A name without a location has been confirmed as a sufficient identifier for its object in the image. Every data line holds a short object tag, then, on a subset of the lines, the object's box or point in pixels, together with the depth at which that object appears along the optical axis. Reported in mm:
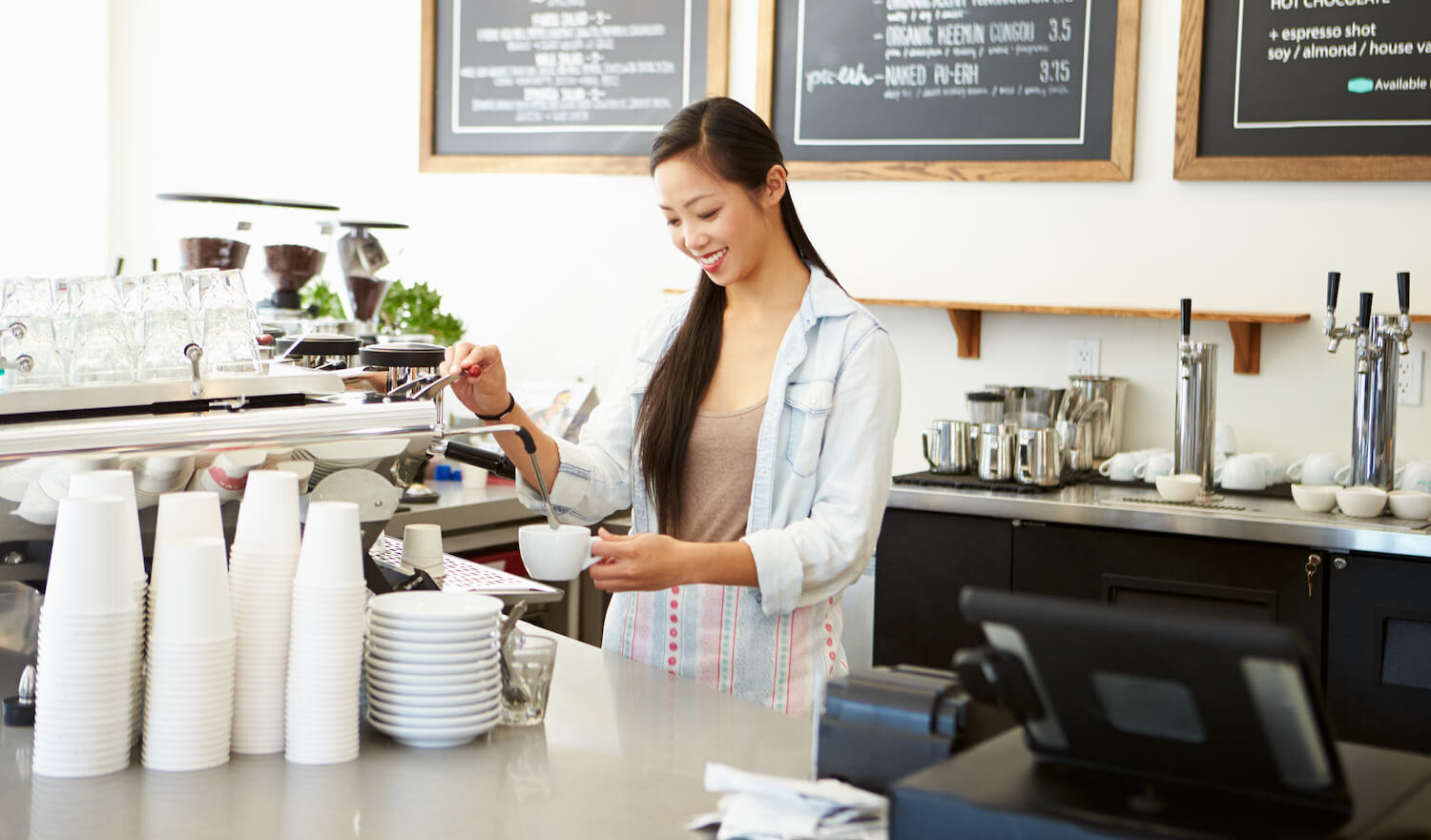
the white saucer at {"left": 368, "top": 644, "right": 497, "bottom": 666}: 1512
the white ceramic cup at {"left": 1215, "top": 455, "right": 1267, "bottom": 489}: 3059
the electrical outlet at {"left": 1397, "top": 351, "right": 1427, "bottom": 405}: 3082
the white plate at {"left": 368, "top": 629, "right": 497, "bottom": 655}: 1506
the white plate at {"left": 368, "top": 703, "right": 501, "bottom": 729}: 1520
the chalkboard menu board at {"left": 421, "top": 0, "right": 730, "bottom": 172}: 3891
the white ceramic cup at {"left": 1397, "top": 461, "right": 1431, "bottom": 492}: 2867
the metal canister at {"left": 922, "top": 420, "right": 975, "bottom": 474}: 3219
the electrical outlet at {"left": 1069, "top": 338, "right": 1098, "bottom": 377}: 3395
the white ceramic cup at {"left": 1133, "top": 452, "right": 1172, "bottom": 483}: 3080
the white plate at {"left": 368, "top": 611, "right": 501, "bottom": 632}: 1500
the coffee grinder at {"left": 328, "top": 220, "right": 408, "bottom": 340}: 3826
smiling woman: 1904
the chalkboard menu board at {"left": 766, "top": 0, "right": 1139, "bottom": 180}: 3340
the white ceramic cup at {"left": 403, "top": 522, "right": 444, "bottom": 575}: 1957
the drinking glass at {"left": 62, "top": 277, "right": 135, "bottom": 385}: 1679
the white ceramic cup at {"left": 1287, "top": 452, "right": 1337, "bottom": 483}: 3031
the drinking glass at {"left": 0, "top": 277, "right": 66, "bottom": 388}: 1638
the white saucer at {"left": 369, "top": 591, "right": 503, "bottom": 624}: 1502
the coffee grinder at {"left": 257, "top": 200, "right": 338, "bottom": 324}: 3807
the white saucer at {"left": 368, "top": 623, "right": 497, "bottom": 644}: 1502
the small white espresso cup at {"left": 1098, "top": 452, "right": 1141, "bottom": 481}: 3174
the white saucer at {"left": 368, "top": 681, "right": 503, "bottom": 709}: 1523
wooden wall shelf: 3096
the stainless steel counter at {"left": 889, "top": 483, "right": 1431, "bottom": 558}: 2633
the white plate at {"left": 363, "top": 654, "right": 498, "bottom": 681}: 1520
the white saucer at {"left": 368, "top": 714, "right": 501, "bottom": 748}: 1518
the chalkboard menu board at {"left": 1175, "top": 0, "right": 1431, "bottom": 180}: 3049
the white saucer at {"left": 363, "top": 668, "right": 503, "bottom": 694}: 1522
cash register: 934
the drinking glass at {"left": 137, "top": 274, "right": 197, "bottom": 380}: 1725
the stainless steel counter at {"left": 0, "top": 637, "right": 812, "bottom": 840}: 1309
